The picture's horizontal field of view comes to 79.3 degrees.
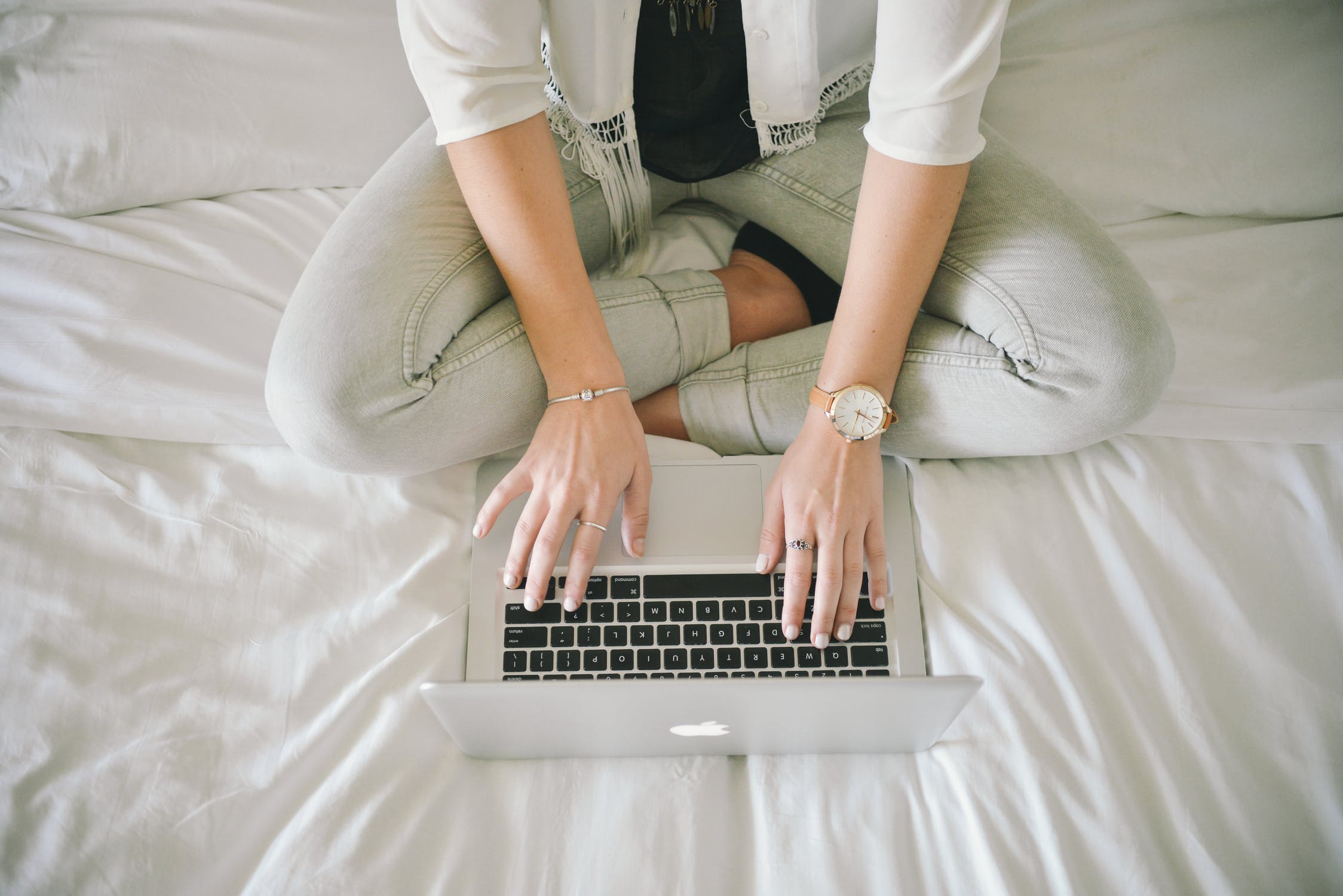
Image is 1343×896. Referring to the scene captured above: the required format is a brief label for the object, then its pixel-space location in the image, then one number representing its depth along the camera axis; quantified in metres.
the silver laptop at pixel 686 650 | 0.69
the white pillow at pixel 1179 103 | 1.07
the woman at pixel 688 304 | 0.79
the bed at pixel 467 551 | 0.77
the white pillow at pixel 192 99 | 1.05
